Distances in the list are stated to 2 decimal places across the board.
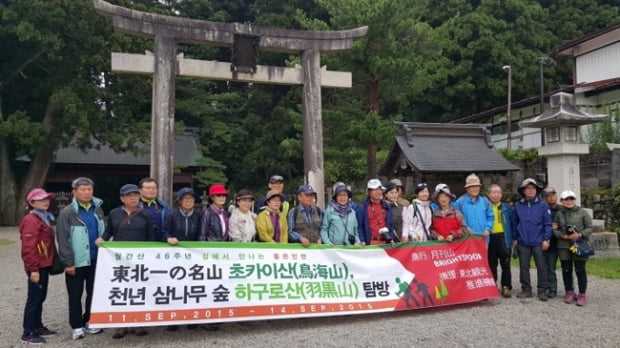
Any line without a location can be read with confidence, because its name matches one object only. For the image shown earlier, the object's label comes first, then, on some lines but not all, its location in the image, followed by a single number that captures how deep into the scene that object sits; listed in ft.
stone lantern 29.25
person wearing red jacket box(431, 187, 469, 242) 18.90
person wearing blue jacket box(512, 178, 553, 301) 19.06
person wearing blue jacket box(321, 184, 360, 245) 17.71
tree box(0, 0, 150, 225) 53.67
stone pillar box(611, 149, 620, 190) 38.70
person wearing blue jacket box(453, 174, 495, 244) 19.49
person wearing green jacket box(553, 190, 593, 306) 18.48
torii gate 27.32
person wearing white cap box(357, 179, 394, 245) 18.22
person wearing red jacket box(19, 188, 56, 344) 14.12
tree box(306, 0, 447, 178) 41.81
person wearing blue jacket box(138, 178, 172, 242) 15.75
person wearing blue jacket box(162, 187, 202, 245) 15.74
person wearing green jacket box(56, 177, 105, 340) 14.26
